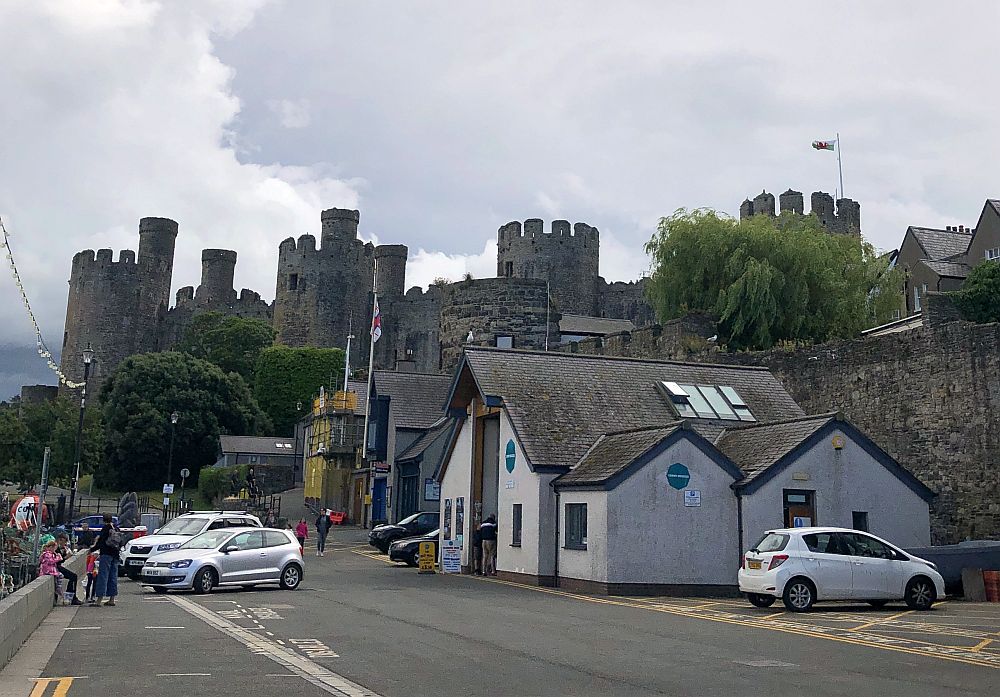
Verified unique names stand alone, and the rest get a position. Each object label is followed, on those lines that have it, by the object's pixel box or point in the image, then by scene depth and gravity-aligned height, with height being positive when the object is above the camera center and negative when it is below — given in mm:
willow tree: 42719 +11155
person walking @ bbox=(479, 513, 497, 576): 26859 +15
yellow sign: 28172 -327
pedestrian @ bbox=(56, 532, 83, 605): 18656 -461
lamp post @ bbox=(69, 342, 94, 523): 31245 +4152
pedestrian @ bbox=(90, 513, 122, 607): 18000 -376
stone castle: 88562 +22175
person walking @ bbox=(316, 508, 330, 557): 36500 +388
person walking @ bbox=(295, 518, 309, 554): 37031 +379
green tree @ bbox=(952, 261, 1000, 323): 38844 +9229
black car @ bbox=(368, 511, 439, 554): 36250 +484
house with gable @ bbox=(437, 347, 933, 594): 22312 +1563
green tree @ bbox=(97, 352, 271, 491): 69312 +8417
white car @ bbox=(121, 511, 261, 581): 24858 +108
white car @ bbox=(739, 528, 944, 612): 17781 -310
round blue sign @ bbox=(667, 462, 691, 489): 22578 +1534
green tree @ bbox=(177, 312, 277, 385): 93438 +17349
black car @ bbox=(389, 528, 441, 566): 31234 -157
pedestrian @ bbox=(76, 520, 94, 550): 30562 +2
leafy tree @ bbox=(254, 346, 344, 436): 84188 +12832
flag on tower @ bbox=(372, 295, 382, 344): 47688 +9624
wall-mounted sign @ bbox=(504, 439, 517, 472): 25794 +2151
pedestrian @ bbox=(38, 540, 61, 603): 18186 -446
